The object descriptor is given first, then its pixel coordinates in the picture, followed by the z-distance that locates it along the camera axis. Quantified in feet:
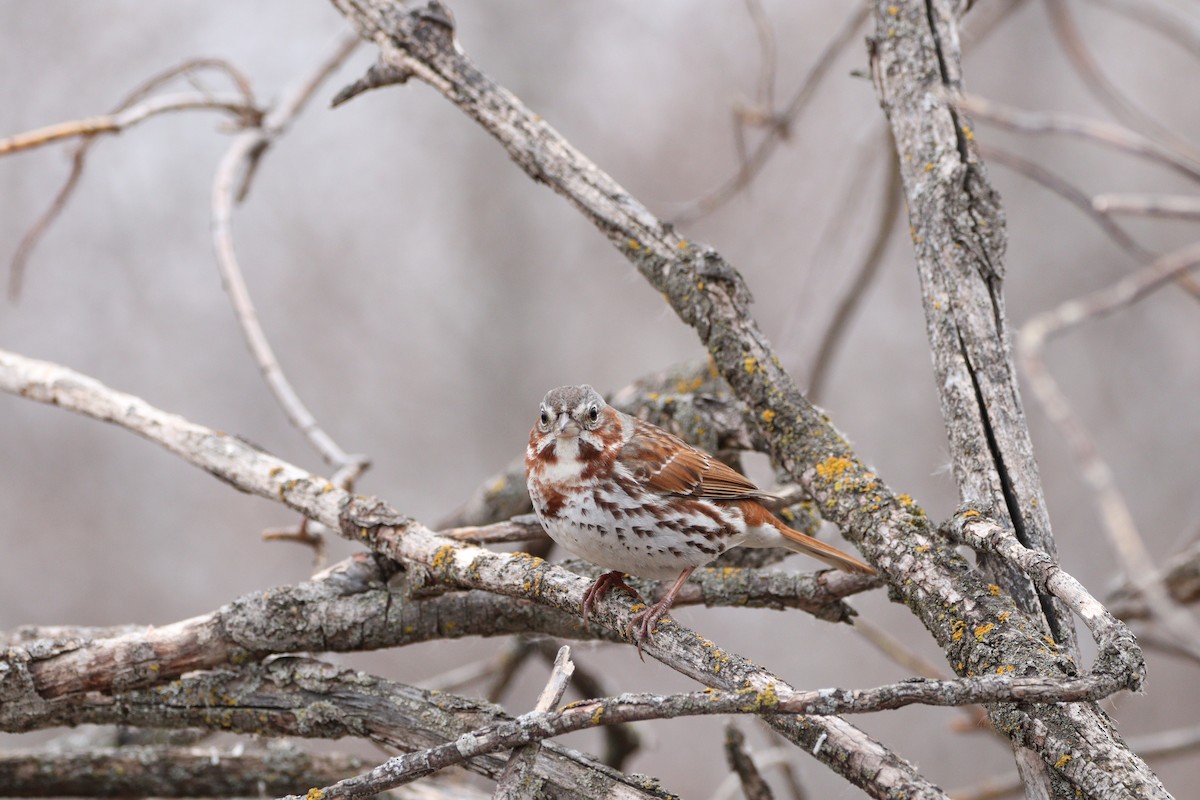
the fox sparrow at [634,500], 21.36
